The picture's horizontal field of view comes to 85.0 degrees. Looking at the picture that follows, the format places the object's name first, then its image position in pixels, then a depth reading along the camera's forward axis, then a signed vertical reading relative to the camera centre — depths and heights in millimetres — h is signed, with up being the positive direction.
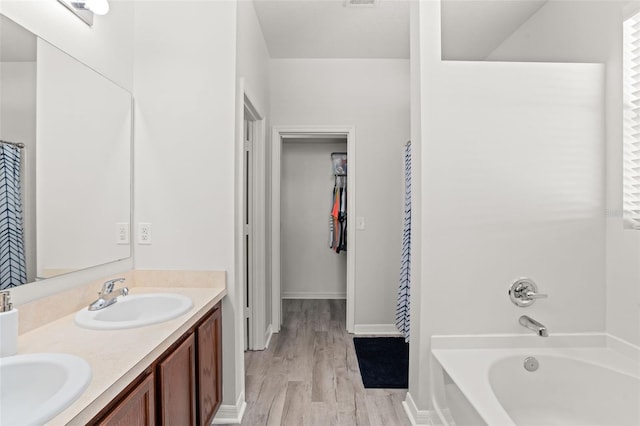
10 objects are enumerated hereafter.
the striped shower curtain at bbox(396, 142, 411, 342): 2814 -441
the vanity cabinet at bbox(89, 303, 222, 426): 1106 -692
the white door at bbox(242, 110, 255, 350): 3051 -170
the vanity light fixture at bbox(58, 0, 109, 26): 1565 +948
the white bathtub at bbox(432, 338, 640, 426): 1677 -864
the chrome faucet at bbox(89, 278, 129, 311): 1574 -408
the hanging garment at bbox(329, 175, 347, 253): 4242 -61
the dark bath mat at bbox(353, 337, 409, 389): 2535 -1220
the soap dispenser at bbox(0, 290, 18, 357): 1071 -361
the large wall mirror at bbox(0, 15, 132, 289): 1286 +216
